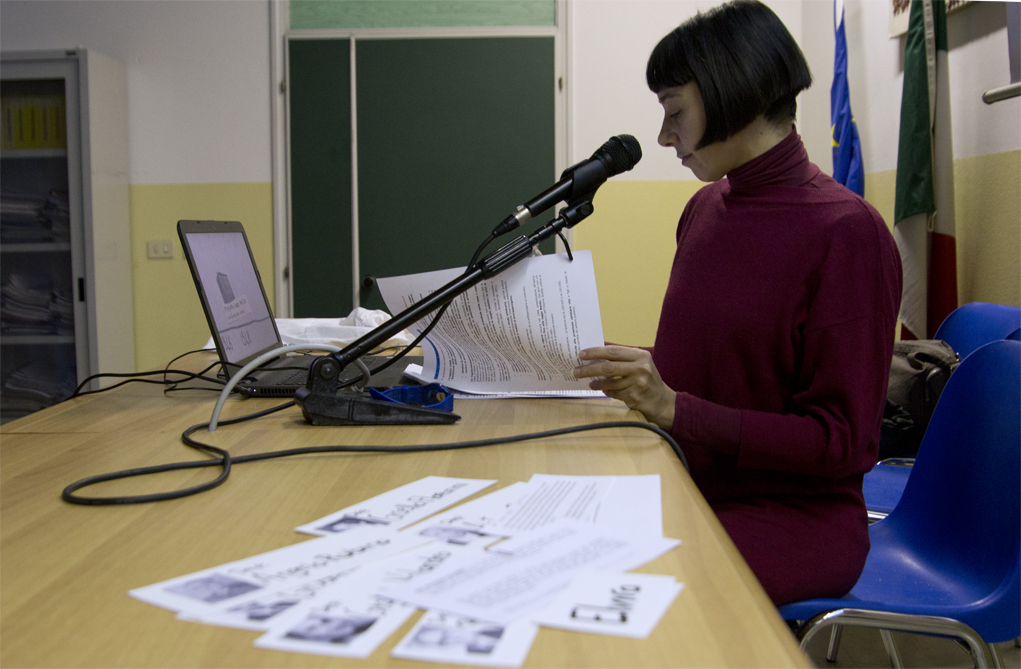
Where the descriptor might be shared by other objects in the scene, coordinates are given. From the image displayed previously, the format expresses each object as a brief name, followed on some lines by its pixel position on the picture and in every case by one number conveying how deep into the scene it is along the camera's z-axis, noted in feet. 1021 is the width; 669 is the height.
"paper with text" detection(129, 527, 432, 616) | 1.66
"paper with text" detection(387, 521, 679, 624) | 1.62
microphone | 3.14
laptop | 4.01
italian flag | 6.43
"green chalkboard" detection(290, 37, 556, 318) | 10.93
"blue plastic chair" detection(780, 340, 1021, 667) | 3.04
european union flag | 8.52
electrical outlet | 11.34
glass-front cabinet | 10.41
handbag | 5.75
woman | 3.16
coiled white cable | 3.17
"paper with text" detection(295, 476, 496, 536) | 2.08
